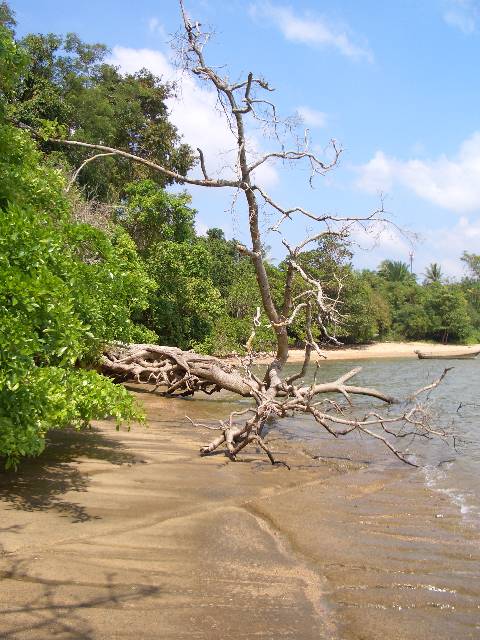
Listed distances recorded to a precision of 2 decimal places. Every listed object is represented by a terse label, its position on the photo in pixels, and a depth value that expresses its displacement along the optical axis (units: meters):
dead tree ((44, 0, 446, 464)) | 8.95
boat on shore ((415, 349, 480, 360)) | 38.63
